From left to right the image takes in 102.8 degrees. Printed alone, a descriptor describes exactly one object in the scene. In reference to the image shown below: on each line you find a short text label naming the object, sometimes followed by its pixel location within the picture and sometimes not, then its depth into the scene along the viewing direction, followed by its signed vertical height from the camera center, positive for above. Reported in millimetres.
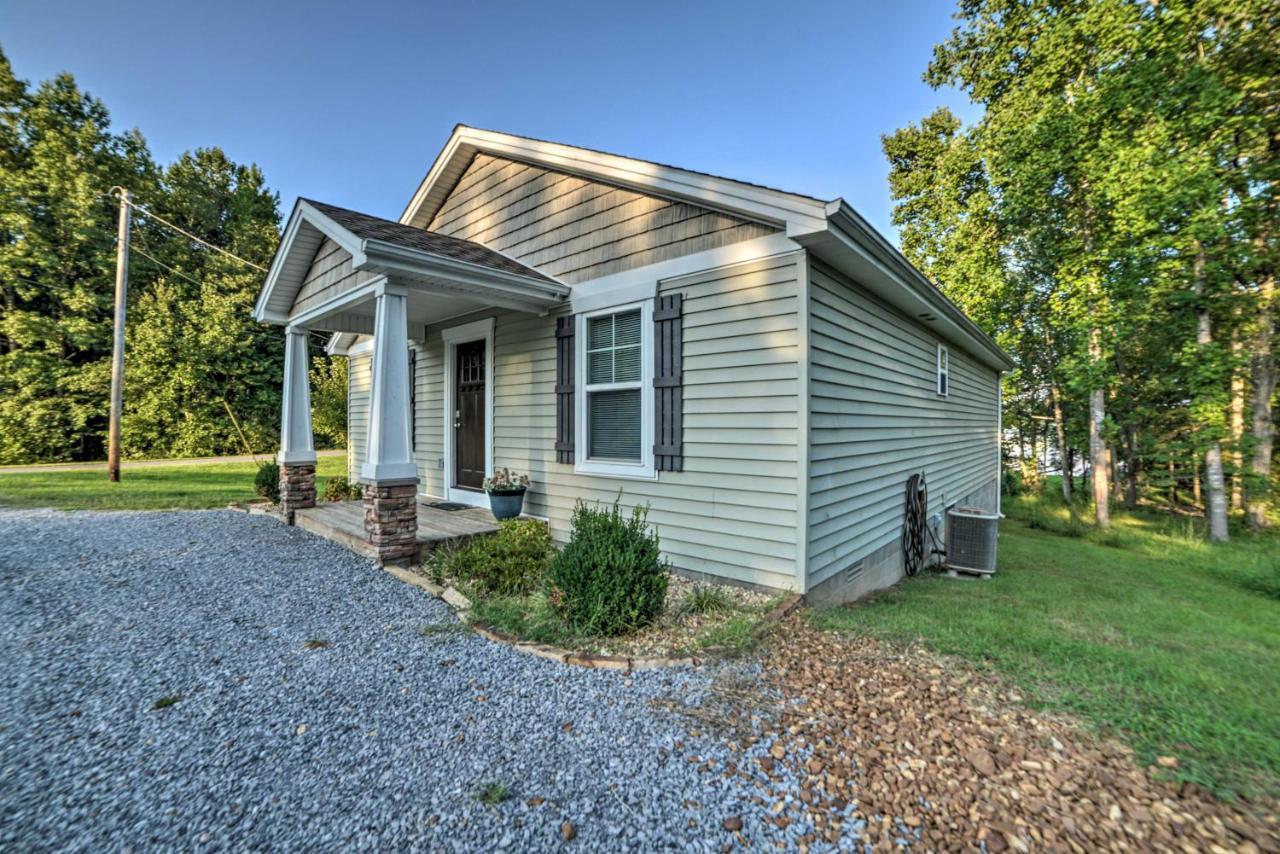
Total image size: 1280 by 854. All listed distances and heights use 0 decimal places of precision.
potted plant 5828 -710
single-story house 4160 +848
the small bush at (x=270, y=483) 8180 -817
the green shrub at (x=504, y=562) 4266 -1117
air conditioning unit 6652 -1377
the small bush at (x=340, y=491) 8500 -974
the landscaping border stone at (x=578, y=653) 2980 -1328
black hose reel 6633 -1199
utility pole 11156 +2532
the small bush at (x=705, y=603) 3807 -1265
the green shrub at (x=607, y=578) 3400 -984
